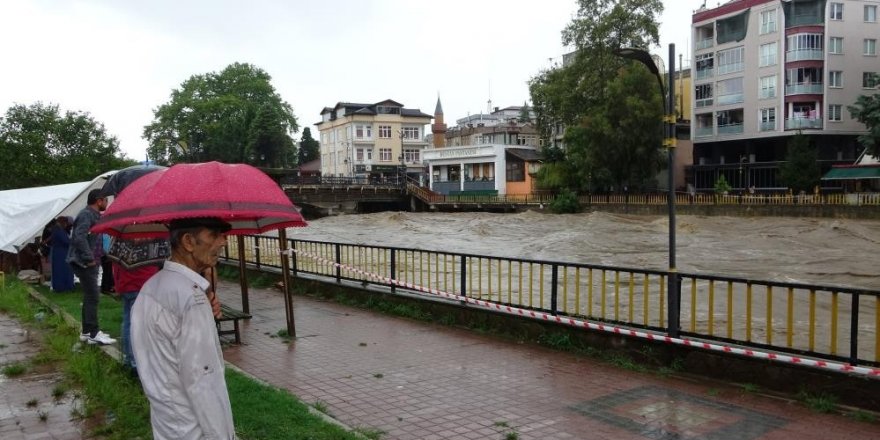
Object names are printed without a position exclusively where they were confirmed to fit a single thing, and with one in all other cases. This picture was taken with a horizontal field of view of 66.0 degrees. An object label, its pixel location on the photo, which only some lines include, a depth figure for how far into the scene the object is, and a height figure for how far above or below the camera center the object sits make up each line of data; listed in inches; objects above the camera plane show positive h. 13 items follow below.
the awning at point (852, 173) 1712.7 -34.0
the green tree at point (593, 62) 2112.5 +334.1
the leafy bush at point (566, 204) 2138.3 -113.8
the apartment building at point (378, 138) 3727.9 +194.5
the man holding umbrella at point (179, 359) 110.0 -29.4
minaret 3700.8 +214.7
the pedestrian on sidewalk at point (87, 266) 321.4 -40.2
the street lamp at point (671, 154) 289.0 +5.0
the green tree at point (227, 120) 3137.3 +273.0
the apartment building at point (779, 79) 2014.0 +255.4
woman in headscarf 495.2 -53.9
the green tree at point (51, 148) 1247.5 +69.0
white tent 535.5 -22.1
